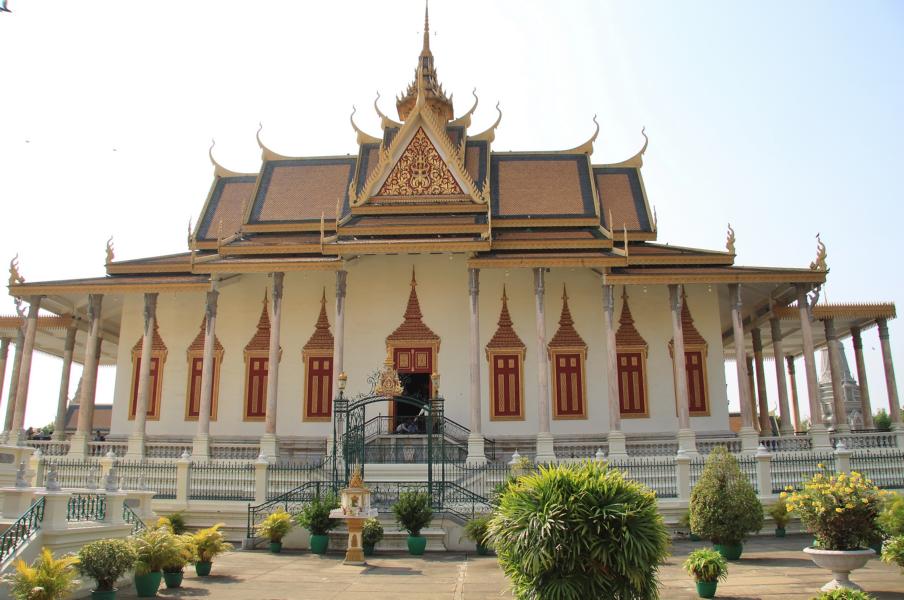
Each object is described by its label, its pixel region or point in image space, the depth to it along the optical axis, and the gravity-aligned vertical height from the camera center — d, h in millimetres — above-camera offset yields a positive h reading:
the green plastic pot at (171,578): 9484 -1223
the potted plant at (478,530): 12547 -912
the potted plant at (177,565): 9258 -1057
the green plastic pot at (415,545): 13031 -1169
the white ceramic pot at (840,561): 8219 -946
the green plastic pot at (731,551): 11242 -1125
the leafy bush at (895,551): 8586 -876
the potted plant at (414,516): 13047 -700
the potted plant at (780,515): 13953 -775
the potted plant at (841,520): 8266 -519
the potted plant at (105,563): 8172 -899
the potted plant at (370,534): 12784 -968
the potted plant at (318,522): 13164 -796
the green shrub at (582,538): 6469 -546
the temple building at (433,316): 20250 +4387
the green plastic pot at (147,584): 9016 -1234
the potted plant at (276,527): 13094 -868
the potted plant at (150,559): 8953 -949
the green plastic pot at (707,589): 8500 -1255
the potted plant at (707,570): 8461 -1055
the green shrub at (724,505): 11078 -470
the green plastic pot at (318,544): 13156 -1154
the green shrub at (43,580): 7164 -949
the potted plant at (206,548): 10422 -960
